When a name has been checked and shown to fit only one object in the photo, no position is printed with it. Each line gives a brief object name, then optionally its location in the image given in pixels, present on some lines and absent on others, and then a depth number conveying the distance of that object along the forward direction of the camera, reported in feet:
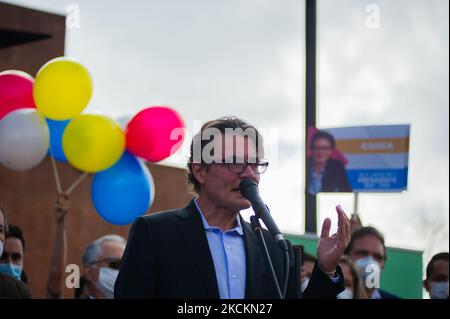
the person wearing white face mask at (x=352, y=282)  36.99
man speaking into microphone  19.11
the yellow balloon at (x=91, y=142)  40.81
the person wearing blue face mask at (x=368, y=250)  41.45
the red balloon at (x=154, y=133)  42.55
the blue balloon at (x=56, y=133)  42.24
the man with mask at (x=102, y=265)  37.91
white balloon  39.68
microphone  17.43
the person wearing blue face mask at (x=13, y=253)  34.86
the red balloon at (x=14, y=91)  39.88
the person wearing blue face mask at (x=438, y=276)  40.50
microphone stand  17.25
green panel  42.47
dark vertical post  43.57
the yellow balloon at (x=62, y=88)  40.27
